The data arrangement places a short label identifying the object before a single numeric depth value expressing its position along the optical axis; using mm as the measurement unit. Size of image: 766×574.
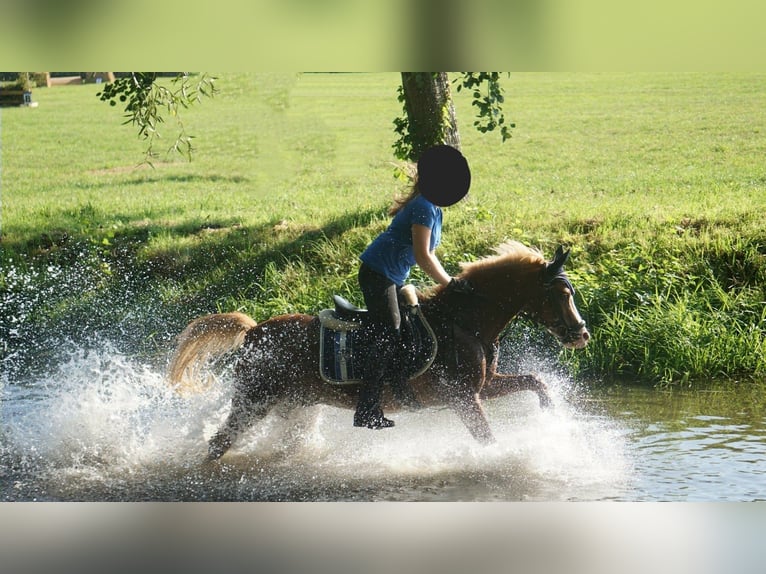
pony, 10187
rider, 10023
